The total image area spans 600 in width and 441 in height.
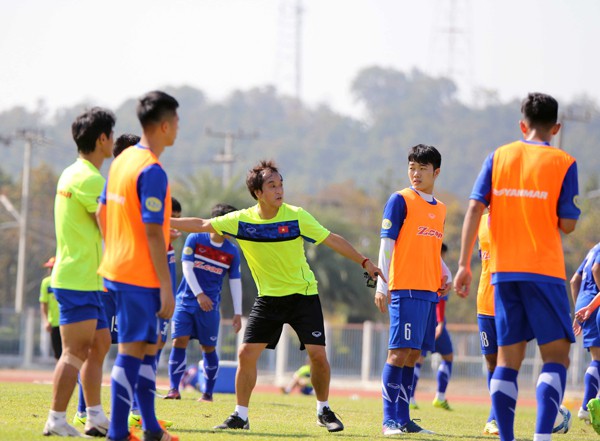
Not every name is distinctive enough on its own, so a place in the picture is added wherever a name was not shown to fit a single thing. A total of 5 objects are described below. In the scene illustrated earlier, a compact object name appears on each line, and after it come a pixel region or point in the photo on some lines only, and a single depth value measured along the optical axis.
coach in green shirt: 19.14
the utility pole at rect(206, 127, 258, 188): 109.46
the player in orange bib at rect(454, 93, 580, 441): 14.56
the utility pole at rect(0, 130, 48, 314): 93.25
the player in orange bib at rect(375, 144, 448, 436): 19.28
